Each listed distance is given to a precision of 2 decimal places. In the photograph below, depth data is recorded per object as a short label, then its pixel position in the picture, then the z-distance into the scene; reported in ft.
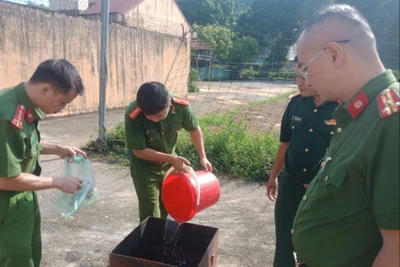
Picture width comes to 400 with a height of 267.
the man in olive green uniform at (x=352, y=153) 3.04
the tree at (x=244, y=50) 111.96
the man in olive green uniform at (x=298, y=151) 6.98
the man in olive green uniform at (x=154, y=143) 8.36
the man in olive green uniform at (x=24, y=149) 5.56
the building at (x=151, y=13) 59.82
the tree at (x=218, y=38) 94.23
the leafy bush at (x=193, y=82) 55.78
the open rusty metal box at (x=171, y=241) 7.76
